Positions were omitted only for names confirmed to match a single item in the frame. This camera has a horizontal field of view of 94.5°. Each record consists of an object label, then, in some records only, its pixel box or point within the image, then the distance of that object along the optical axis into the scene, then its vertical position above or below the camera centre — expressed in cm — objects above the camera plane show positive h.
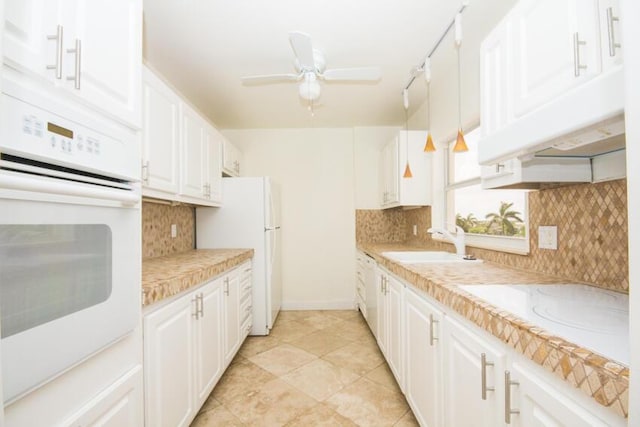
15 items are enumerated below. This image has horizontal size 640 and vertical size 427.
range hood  65 +25
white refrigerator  299 -6
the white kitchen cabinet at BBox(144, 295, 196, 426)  122 -65
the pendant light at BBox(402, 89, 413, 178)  228 +90
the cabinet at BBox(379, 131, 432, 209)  296 +50
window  184 +8
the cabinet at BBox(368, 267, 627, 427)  67 -50
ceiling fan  198 +102
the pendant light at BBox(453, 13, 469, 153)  150 +46
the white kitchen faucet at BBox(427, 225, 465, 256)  223 -16
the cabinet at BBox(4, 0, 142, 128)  64 +45
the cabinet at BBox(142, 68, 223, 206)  171 +51
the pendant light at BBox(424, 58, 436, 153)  184 +51
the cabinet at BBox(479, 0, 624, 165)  71 +45
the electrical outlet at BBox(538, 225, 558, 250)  143 -9
